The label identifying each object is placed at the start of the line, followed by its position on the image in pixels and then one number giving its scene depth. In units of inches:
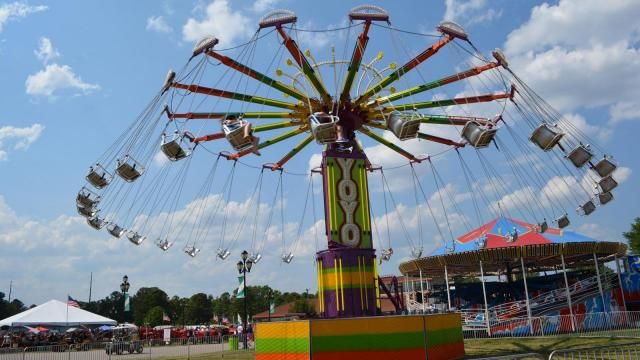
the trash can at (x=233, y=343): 1122.7
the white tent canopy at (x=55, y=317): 1252.5
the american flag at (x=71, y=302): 1381.6
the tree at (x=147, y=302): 3503.9
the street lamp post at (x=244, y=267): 1100.5
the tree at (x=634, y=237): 2125.6
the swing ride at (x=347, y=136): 563.5
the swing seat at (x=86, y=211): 629.3
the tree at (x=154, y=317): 2917.1
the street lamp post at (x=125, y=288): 1304.1
